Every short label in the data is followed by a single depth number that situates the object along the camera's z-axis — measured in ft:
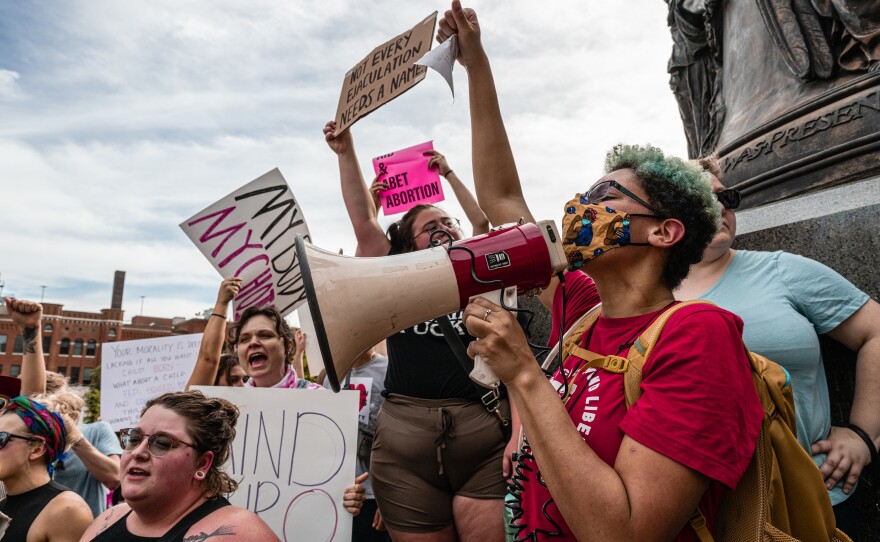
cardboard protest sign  9.93
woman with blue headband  10.61
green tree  123.44
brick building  225.35
